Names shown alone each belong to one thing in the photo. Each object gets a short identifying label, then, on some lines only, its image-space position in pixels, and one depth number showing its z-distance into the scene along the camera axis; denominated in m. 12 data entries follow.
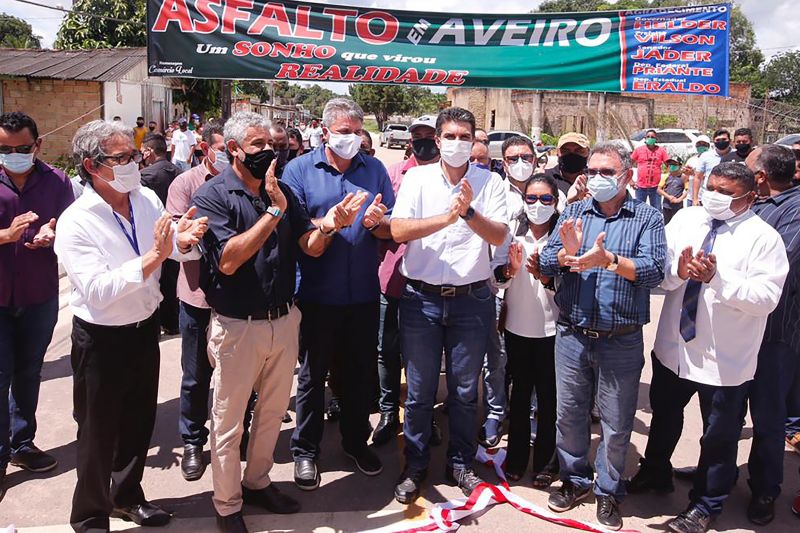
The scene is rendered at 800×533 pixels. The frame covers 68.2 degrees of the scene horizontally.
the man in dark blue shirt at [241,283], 2.98
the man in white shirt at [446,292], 3.42
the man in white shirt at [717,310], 3.07
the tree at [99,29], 23.73
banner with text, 5.21
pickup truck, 35.97
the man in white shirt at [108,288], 2.80
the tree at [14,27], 60.93
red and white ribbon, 3.27
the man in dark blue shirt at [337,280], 3.56
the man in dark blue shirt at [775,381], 3.44
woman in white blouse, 3.62
